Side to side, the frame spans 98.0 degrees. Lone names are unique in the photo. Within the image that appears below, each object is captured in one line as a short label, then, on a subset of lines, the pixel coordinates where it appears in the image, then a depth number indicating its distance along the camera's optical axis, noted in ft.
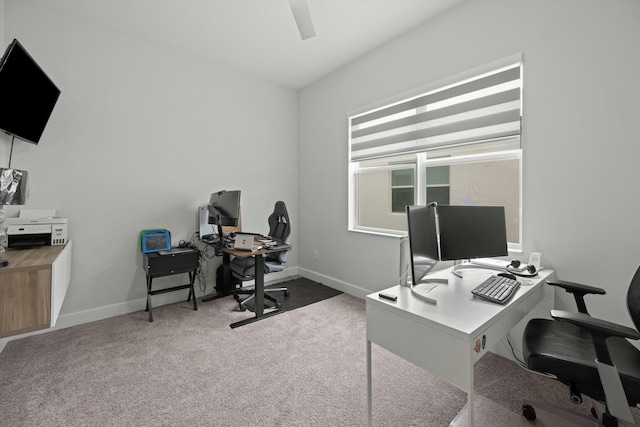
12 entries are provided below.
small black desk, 9.61
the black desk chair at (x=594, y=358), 3.79
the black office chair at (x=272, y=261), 10.44
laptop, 9.65
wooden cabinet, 5.06
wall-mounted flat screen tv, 6.26
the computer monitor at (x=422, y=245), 5.10
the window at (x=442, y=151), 7.83
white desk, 3.85
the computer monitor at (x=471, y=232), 6.40
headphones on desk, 6.48
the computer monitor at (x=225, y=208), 9.93
